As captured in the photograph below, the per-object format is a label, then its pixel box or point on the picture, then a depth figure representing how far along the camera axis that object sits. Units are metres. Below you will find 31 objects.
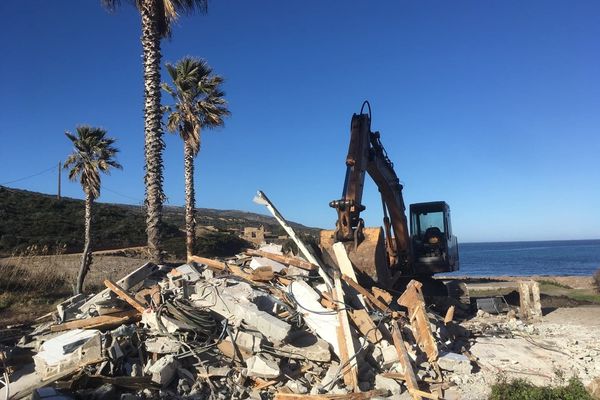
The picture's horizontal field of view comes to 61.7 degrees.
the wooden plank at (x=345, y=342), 7.39
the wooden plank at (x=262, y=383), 7.28
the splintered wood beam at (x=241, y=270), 10.05
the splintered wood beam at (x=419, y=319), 8.51
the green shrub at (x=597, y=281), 25.33
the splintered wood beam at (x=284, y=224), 9.80
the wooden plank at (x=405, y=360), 7.23
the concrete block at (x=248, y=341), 7.76
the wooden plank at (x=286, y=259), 9.97
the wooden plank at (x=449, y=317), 10.52
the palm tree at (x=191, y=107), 23.42
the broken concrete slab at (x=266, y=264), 10.54
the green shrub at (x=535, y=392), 6.77
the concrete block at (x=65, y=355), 7.34
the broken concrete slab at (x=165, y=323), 8.00
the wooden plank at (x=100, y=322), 8.80
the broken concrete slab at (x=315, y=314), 8.29
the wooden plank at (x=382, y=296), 9.84
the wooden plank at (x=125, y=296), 9.12
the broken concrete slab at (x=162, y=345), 7.77
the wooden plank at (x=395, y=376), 7.59
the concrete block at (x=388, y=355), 8.05
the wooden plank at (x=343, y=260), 10.03
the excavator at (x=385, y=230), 10.65
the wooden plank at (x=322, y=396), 6.76
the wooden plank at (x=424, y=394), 7.06
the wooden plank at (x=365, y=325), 8.32
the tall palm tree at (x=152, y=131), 14.95
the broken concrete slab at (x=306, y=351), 7.79
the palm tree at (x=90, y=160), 24.23
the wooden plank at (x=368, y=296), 9.56
